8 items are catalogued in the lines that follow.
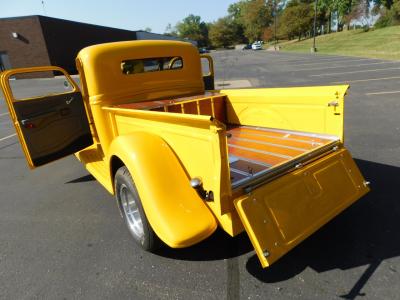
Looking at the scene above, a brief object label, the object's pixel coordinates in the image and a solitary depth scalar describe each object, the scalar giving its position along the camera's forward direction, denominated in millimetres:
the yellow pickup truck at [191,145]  2100
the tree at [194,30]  107100
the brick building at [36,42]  24844
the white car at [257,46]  64688
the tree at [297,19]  64938
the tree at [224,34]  102588
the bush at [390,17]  40125
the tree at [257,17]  92062
